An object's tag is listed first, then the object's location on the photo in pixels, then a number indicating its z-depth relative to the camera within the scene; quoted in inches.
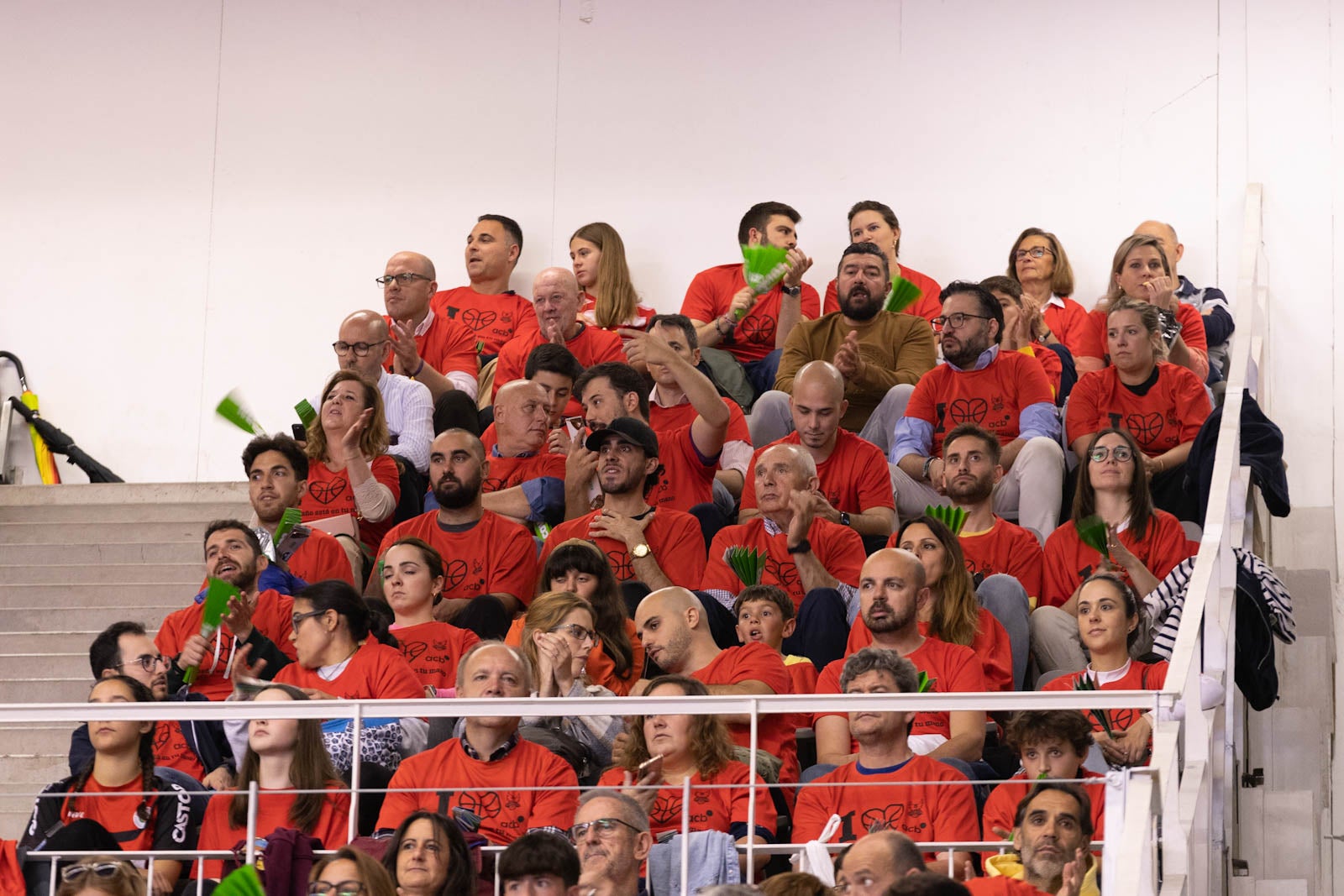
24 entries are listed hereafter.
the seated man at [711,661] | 407.8
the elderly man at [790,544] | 466.6
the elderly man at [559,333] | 587.5
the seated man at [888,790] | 364.5
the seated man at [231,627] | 439.2
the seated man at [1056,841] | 324.2
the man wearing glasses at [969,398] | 525.7
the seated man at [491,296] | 653.3
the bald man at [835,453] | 508.7
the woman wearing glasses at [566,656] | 407.2
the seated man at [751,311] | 604.7
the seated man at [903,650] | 405.7
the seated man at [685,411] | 525.7
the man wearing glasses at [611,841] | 335.9
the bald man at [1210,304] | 610.7
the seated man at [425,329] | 600.7
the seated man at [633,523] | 485.4
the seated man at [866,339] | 572.1
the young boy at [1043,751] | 365.4
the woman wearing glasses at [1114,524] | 470.6
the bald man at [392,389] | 549.3
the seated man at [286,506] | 491.5
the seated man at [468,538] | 488.4
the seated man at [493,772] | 374.9
